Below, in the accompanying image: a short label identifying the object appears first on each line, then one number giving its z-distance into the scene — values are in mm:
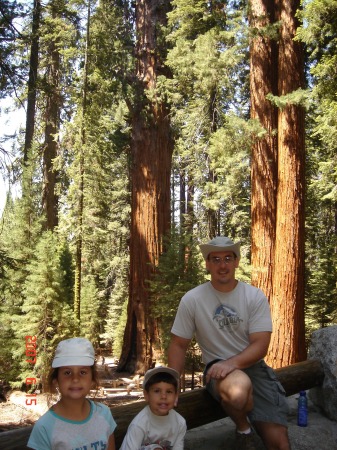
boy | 2801
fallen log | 3002
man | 3320
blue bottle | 4566
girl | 2377
